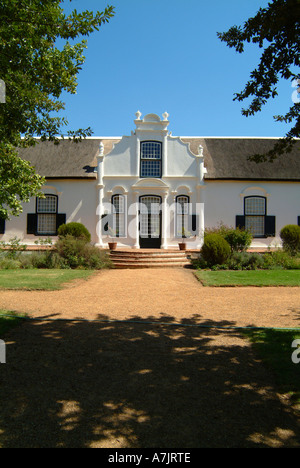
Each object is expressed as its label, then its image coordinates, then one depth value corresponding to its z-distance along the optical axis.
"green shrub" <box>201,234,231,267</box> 14.61
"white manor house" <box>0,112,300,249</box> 18.67
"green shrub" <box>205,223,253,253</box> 15.52
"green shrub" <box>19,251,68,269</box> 14.83
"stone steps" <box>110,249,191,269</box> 15.48
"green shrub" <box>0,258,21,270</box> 14.58
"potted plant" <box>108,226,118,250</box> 18.58
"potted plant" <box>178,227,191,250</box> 18.48
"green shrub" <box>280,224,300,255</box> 17.80
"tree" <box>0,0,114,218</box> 4.60
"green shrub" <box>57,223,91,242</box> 17.39
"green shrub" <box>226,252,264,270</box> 14.62
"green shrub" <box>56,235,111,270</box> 14.99
